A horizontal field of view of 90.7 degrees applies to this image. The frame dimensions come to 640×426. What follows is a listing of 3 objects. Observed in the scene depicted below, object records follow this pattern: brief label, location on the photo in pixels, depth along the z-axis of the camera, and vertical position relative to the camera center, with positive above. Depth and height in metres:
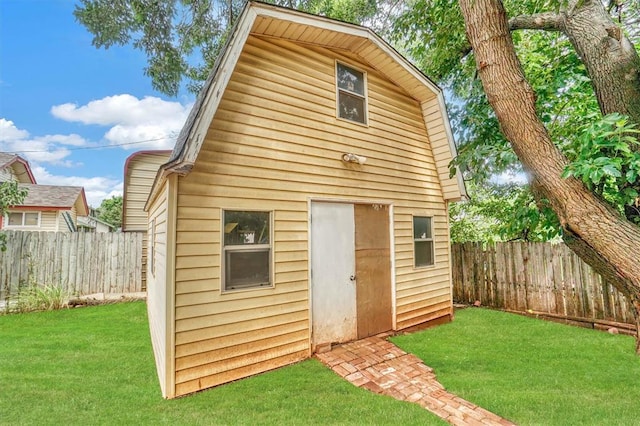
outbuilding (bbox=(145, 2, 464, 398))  3.67 +0.53
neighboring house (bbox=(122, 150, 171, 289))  11.27 +2.11
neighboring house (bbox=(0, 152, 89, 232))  14.11 +1.75
